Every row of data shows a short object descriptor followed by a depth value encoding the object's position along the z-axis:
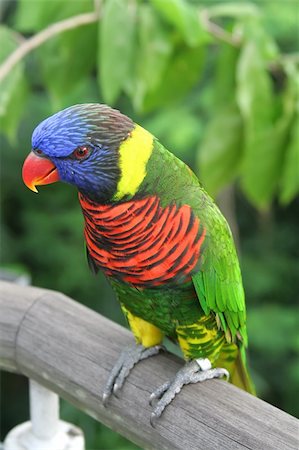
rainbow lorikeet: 1.07
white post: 1.16
